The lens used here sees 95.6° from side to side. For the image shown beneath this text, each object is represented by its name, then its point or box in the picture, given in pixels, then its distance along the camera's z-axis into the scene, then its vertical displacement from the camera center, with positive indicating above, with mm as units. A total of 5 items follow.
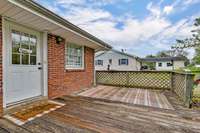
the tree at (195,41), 8149 +2228
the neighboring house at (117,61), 14697 +732
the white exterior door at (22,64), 2089 +41
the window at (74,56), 3718 +402
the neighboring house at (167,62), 21890 +833
